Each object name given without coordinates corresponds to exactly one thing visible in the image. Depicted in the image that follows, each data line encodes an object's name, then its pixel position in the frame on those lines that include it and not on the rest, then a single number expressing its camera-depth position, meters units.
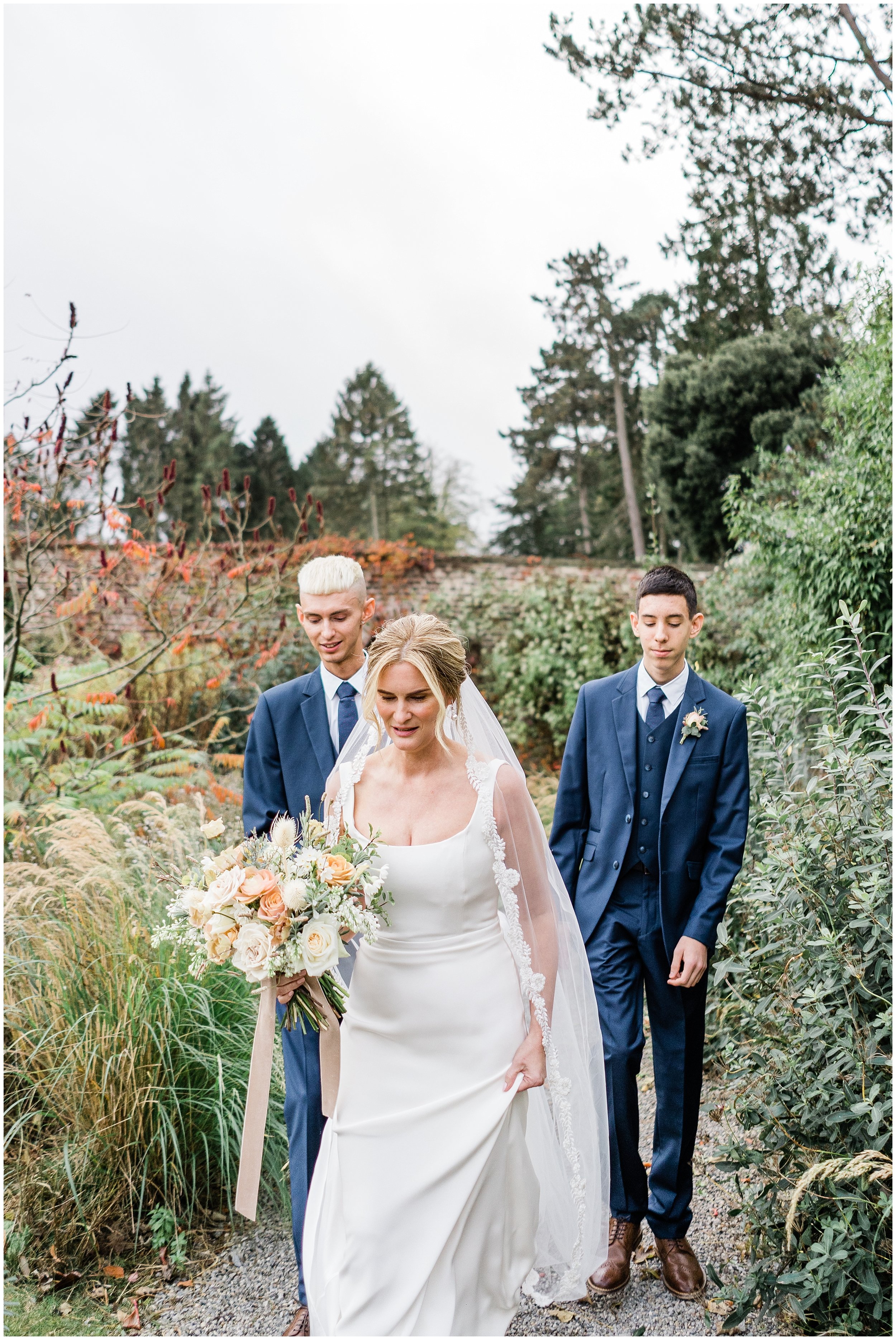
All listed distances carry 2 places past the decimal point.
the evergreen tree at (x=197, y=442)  26.64
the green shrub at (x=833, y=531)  5.77
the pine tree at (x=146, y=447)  27.95
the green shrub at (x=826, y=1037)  2.38
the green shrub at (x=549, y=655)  9.91
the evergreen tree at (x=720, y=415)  14.52
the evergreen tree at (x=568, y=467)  25.81
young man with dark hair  2.98
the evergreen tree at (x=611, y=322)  22.67
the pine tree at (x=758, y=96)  7.54
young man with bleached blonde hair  2.91
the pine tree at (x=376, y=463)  30.84
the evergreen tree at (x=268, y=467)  29.47
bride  2.22
